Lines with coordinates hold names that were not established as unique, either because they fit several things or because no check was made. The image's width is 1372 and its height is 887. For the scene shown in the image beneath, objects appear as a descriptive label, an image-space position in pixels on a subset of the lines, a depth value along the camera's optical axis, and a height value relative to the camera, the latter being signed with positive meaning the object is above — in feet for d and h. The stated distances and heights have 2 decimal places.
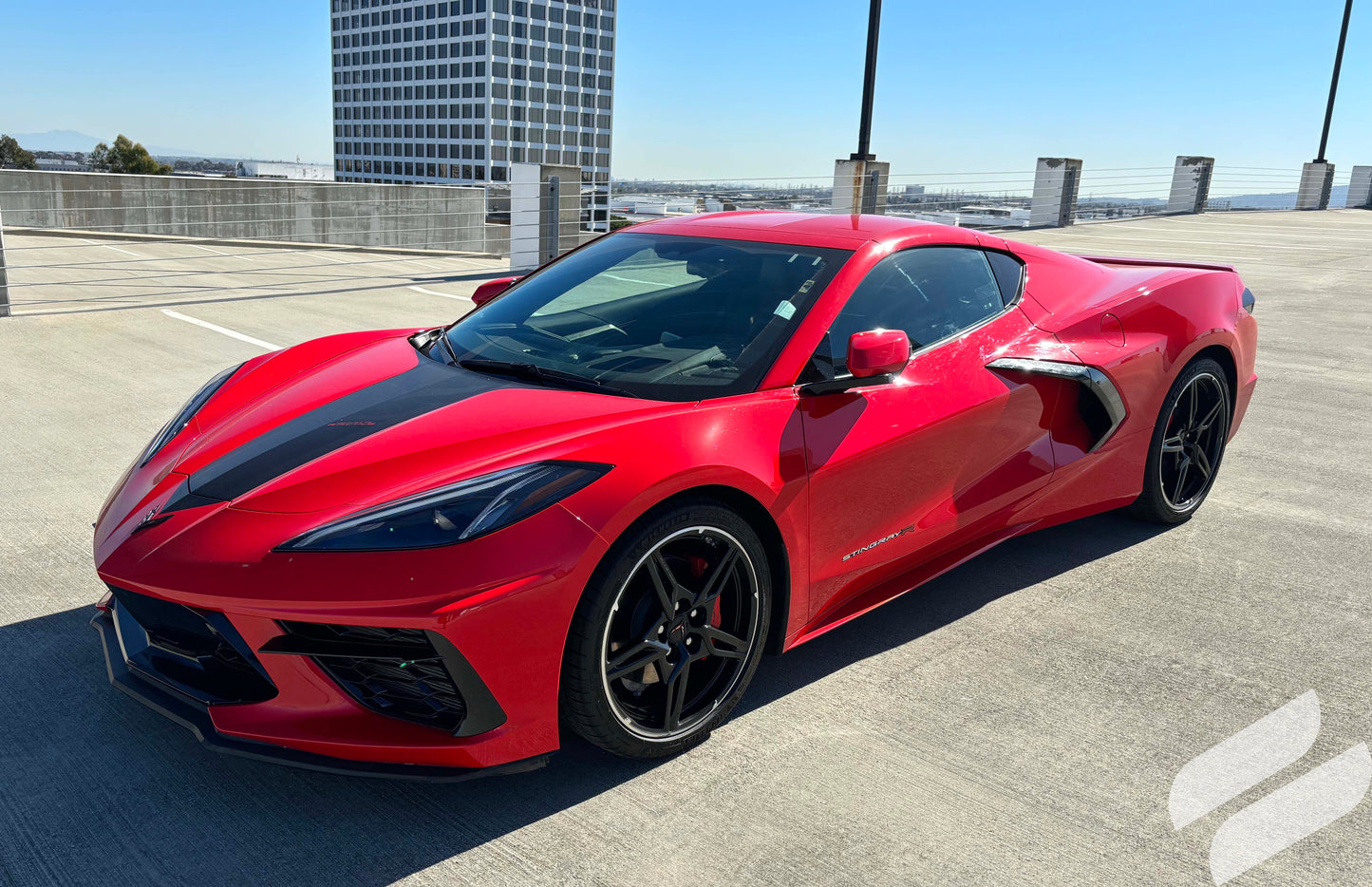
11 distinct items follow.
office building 514.68 +61.27
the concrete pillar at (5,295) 25.86 -3.02
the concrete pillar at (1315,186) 97.04 +6.07
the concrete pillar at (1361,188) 100.78 +6.39
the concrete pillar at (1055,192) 66.49 +2.86
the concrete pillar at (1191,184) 81.05 +4.66
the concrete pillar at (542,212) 40.98 -0.20
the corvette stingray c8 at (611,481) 7.09 -2.26
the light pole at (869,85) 48.21 +6.69
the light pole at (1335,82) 98.73 +16.47
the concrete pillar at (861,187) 51.62 +1.93
